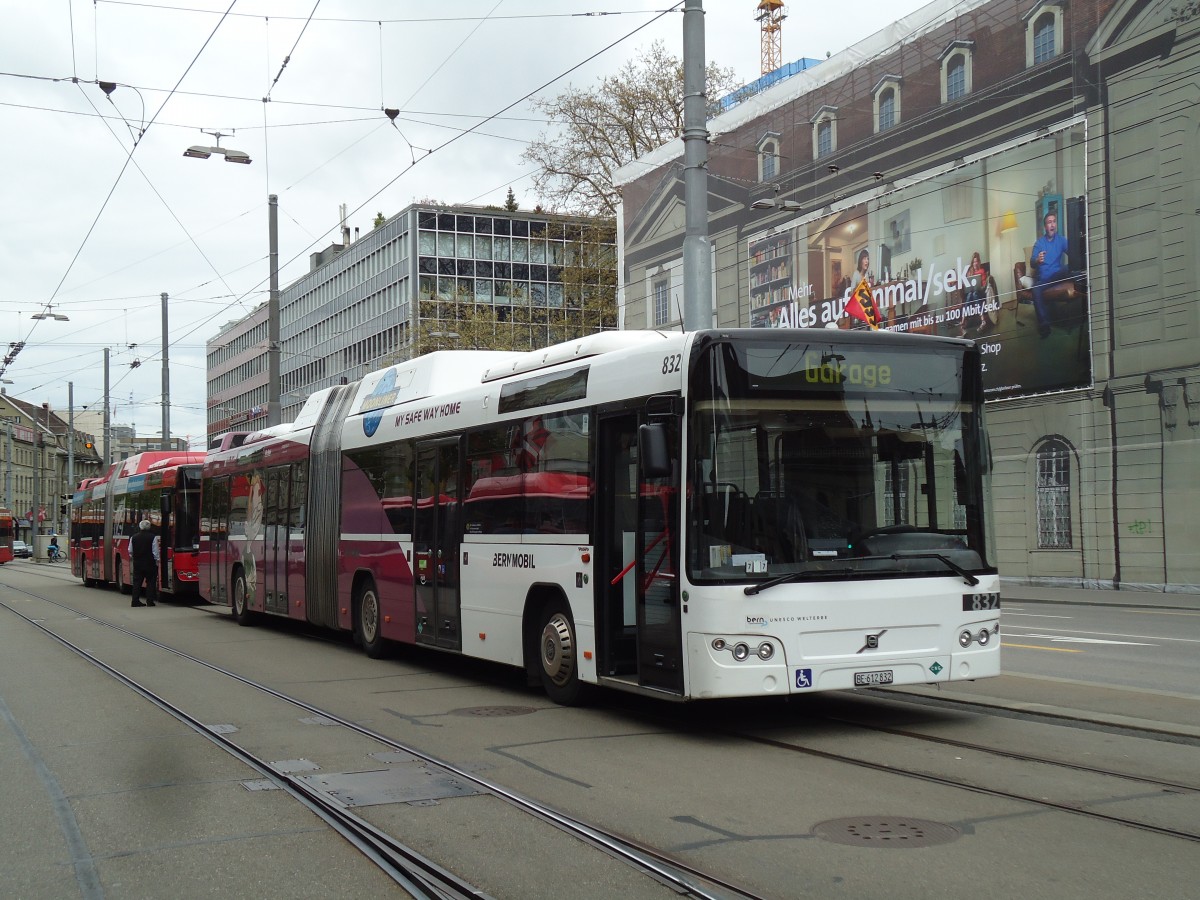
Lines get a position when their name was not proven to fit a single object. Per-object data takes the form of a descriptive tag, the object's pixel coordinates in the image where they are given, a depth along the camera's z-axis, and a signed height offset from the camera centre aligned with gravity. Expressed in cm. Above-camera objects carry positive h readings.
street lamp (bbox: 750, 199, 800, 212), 2494 +568
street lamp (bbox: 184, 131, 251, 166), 2395 +647
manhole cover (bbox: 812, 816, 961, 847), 599 -151
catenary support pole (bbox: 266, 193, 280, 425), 2839 +413
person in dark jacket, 2662 -91
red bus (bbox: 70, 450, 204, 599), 2809 -3
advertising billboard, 2850 +567
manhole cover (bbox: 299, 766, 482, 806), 721 -154
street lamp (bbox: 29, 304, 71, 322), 3859 +576
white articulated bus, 870 -7
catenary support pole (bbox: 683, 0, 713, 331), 1406 +353
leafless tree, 4781 +1382
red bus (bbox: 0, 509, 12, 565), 6677 -89
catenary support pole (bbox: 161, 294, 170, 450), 4088 +403
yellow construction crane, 7572 +2840
